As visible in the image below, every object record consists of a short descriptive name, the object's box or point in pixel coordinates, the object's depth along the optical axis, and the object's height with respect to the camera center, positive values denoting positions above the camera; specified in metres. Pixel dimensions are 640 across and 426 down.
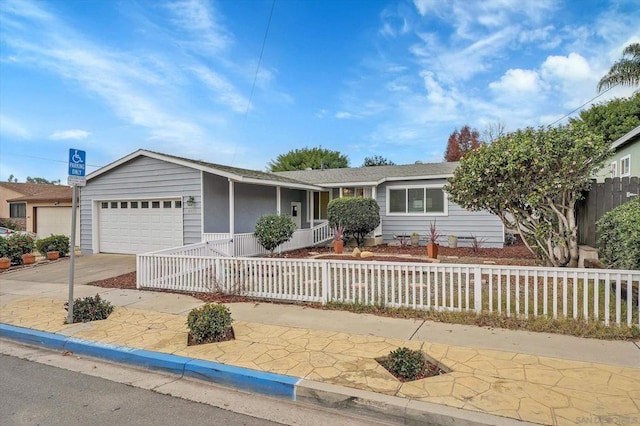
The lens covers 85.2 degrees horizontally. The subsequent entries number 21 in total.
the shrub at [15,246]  11.90 -1.12
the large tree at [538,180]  6.51 +0.65
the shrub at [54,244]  13.52 -1.19
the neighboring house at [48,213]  19.66 +0.08
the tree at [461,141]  36.09 +7.56
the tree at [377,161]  42.03 +6.35
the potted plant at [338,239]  12.70 -0.98
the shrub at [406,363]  3.46 -1.54
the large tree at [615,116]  21.59 +6.24
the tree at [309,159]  41.41 +6.63
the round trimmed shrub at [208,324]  4.57 -1.46
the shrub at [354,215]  13.56 -0.07
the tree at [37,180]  68.37 +6.88
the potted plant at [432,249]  10.60 -1.11
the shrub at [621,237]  4.99 -0.39
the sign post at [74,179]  5.48 +0.56
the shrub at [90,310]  5.71 -1.60
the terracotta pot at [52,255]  13.26 -1.55
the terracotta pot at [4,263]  11.41 -1.59
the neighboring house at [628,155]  11.46 +2.10
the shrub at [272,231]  11.02 -0.55
